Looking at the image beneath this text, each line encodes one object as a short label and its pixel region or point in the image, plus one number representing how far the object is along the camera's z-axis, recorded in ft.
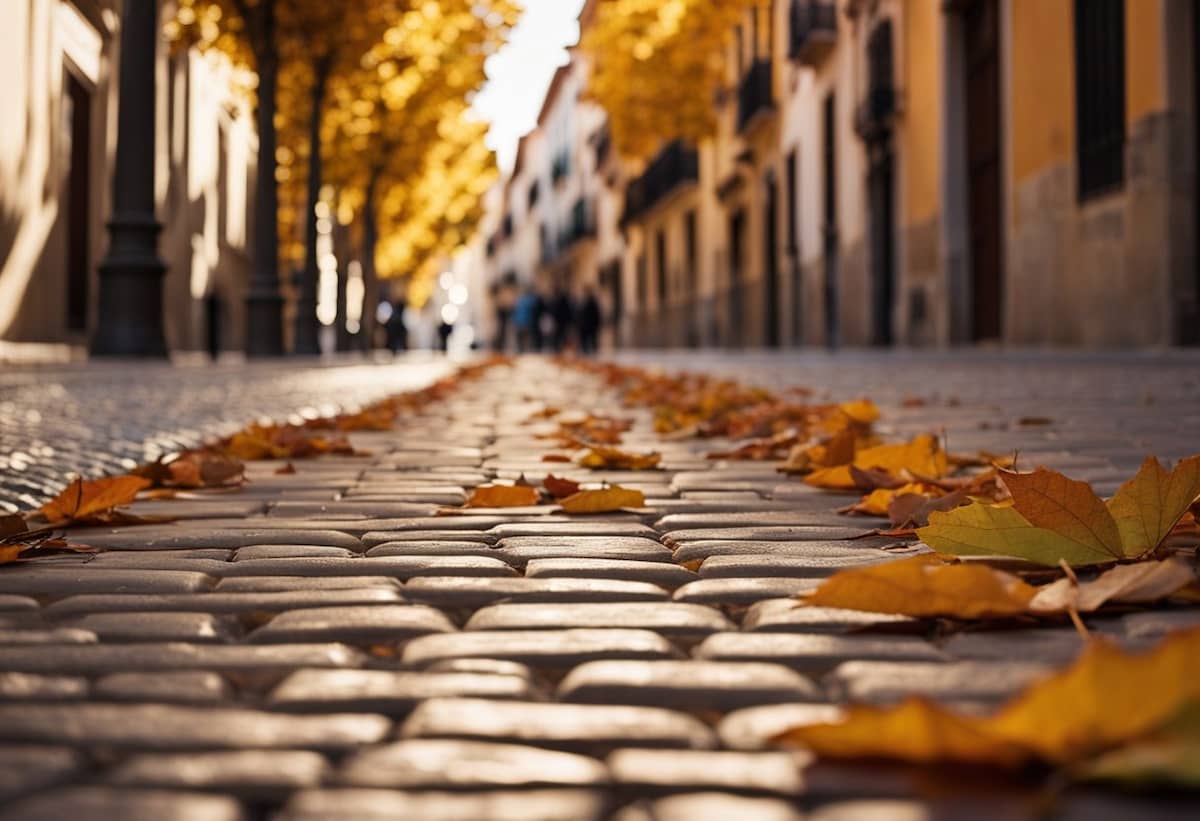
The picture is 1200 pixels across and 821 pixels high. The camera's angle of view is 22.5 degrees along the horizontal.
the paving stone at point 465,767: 9.22
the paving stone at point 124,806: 8.64
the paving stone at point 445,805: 8.58
